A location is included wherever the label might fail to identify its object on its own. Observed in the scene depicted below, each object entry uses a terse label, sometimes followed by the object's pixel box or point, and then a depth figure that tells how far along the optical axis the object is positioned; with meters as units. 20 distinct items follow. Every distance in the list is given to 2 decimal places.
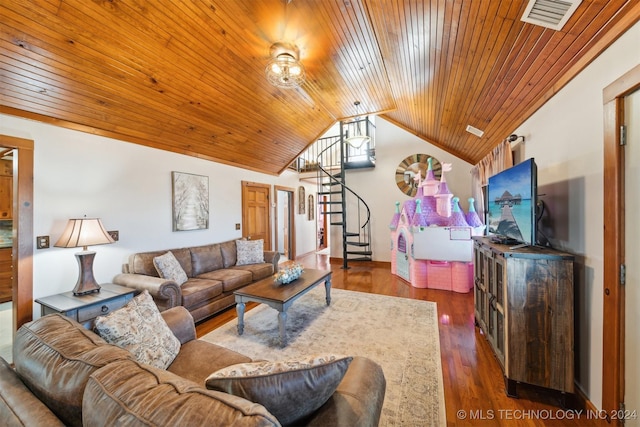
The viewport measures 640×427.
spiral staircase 5.79
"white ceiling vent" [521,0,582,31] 1.36
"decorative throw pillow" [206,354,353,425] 0.80
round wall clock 5.45
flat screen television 1.78
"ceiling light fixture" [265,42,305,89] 2.51
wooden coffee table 2.40
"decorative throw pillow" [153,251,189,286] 2.92
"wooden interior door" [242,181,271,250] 4.98
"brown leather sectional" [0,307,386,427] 0.62
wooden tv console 1.62
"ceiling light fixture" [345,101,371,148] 4.16
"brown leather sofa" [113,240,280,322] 2.65
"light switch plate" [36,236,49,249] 2.32
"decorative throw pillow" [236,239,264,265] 4.16
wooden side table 2.10
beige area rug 1.72
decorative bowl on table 2.86
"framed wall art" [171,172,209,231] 3.65
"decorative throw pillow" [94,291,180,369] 1.24
